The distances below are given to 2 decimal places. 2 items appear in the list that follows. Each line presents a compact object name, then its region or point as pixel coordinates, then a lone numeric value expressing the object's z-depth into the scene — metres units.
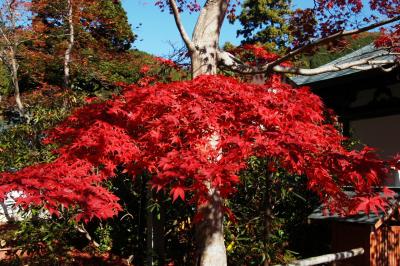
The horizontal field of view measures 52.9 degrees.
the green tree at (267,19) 25.97
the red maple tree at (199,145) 3.55
